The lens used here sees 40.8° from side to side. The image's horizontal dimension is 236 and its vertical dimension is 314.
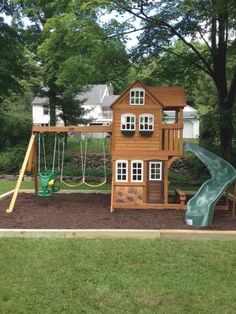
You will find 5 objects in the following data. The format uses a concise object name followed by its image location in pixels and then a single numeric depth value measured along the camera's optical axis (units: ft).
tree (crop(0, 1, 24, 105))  45.92
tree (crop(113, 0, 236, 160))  30.22
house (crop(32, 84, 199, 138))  110.63
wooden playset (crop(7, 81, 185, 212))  23.28
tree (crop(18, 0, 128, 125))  27.64
